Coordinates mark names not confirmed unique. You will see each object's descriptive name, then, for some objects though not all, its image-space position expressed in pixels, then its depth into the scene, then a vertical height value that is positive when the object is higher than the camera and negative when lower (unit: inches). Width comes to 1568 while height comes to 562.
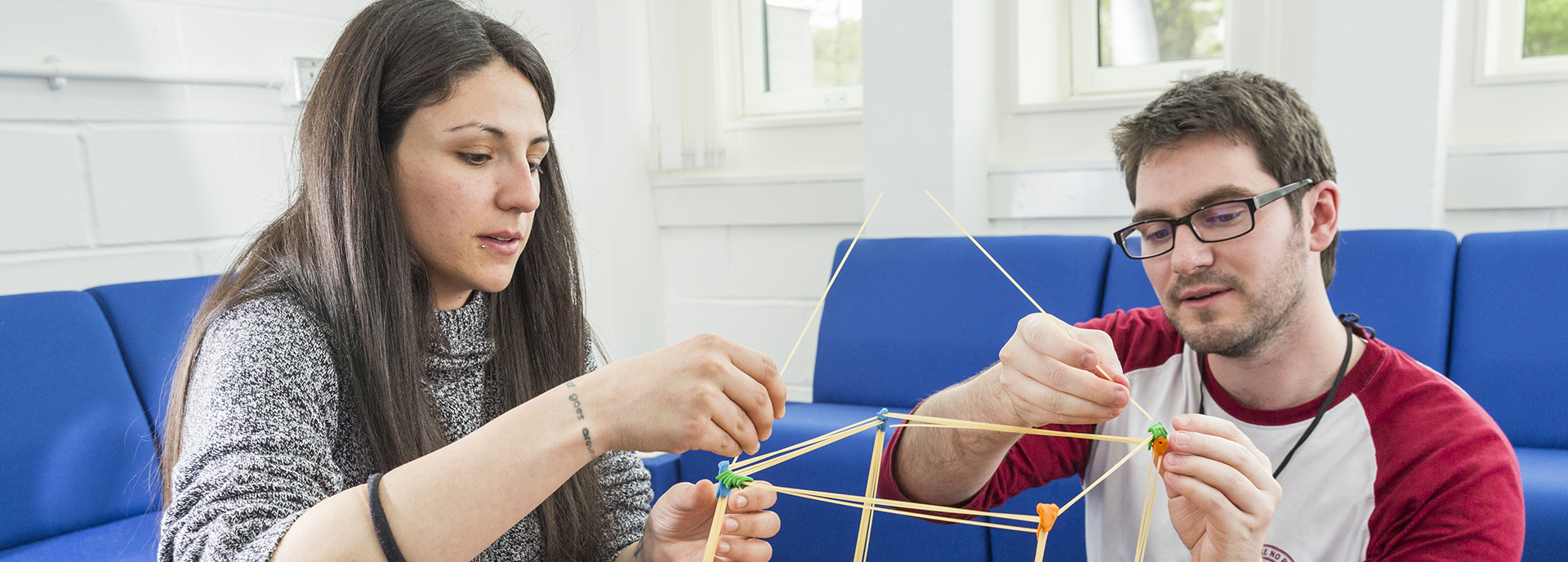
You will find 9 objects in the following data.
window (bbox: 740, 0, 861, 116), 112.3 +12.8
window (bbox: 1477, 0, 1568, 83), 82.4 +8.3
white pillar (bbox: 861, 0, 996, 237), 91.4 +4.7
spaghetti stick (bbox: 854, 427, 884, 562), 35.6 -13.5
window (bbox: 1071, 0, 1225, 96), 94.7 +10.8
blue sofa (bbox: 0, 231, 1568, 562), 62.6 -14.9
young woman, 30.6 -7.6
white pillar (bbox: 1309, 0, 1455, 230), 75.0 +3.0
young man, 39.6 -11.2
